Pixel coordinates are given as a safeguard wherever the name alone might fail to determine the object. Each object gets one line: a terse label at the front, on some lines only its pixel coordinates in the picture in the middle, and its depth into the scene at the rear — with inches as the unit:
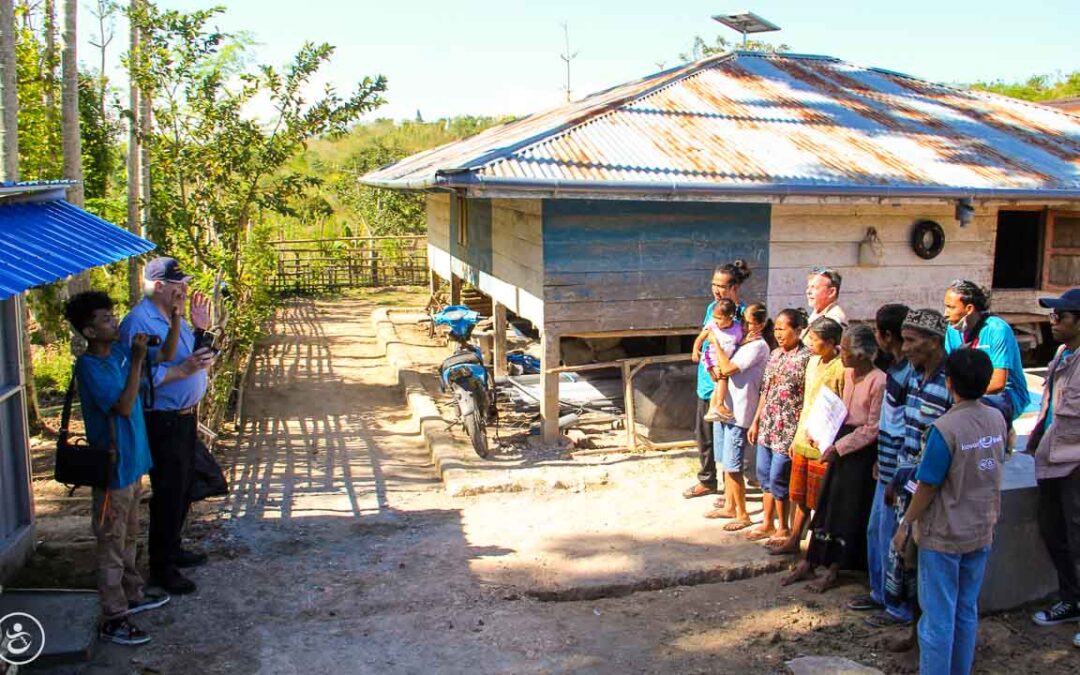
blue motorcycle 315.9
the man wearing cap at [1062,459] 175.9
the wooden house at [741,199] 306.0
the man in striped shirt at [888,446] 175.8
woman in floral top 209.0
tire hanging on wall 355.9
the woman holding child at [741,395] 232.7
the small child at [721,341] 239.6
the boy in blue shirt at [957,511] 140.9
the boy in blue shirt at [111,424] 170.9
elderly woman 184.9
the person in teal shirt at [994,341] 187.3
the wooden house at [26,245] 181.8
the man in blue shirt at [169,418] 190.2
